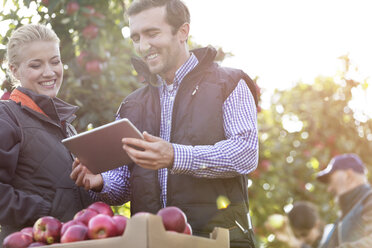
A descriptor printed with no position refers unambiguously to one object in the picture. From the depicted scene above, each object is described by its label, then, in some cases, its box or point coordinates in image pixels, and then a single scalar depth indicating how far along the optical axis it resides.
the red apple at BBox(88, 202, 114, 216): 2.65
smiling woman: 3.08
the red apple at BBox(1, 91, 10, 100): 4.46
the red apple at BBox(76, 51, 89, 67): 4.67
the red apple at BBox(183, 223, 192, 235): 2.44
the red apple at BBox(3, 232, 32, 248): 2.50
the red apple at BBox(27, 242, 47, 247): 2.49
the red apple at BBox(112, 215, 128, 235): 2.38
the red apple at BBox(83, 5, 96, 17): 4.49
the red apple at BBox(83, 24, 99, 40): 4.55
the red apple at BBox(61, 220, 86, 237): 2.49
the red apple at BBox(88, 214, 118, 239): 2.34
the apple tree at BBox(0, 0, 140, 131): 4.51
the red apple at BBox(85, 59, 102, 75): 4.72
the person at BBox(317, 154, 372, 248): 4.67
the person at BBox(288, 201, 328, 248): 7.02
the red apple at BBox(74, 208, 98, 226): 2.54
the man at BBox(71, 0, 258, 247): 2.89
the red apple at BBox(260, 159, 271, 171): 6.34
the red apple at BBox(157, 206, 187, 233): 2.37
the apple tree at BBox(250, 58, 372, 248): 8.02
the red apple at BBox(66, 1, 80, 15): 4.45
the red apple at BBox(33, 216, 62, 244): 2.51
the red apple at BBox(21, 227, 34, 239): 2.59
